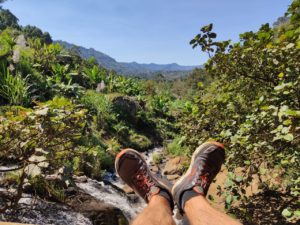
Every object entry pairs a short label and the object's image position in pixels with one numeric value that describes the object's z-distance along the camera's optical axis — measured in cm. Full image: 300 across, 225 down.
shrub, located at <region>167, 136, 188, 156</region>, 871
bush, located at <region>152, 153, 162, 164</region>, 804
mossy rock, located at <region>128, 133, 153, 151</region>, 904
